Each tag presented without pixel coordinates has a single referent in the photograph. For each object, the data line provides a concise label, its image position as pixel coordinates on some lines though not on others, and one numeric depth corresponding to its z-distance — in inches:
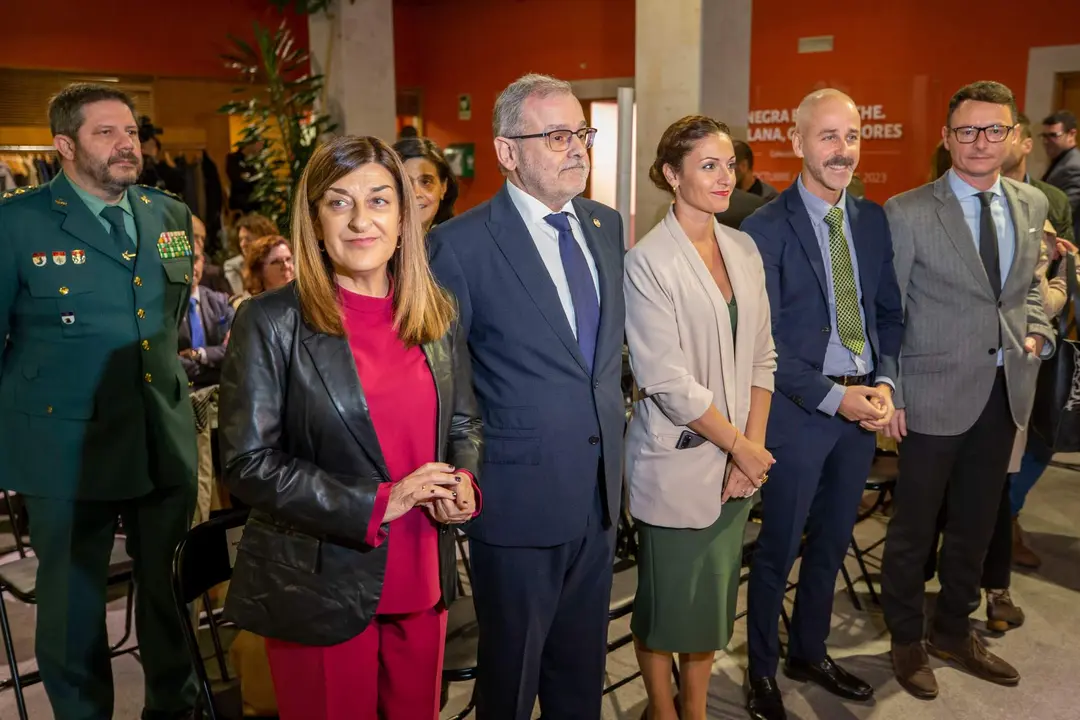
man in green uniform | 102.8
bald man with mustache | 111.8
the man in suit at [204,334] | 151.3
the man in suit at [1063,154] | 227.5
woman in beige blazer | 98.3
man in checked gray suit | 118.3
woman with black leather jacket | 69.9
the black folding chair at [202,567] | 83.5
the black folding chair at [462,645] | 94.3
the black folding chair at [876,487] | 145.2
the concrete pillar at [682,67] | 209.3
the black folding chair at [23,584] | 110.0
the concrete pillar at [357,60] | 276.1
